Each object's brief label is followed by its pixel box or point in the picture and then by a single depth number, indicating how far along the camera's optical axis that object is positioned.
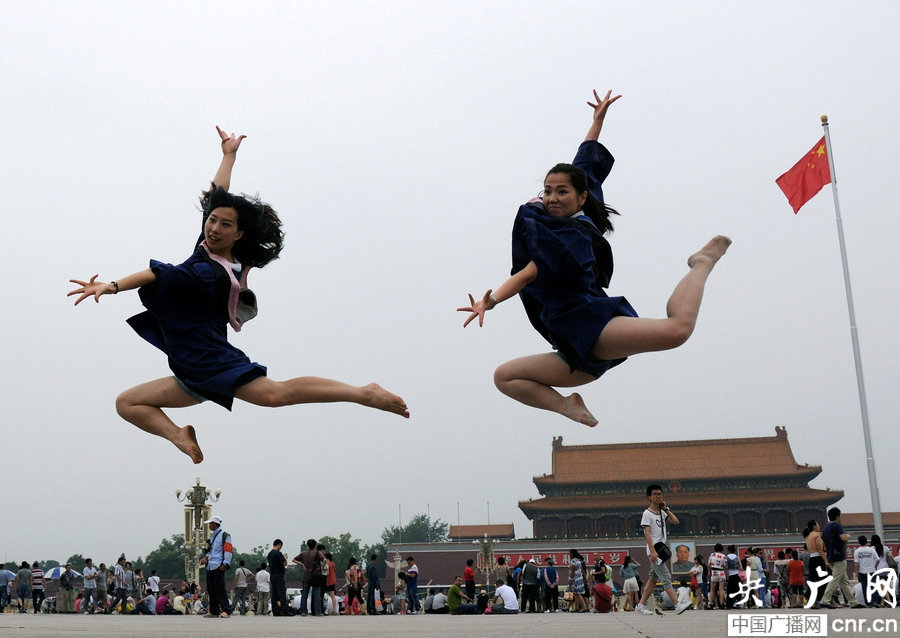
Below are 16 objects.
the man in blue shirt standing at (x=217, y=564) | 11.16
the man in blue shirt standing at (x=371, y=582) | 17.11
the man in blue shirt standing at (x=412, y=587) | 17.25
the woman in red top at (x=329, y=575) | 14.23
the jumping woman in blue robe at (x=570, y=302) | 4.53
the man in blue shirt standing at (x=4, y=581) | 16.86
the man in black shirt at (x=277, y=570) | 13.59
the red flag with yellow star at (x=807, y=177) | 18.97
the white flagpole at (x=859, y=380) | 17.50
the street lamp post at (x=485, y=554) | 37.06
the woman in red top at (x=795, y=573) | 13.45
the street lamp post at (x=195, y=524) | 24.75
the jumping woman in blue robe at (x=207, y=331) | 4.75
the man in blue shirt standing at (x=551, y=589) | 16.92
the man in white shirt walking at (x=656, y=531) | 8.95
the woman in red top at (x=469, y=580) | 18.22
